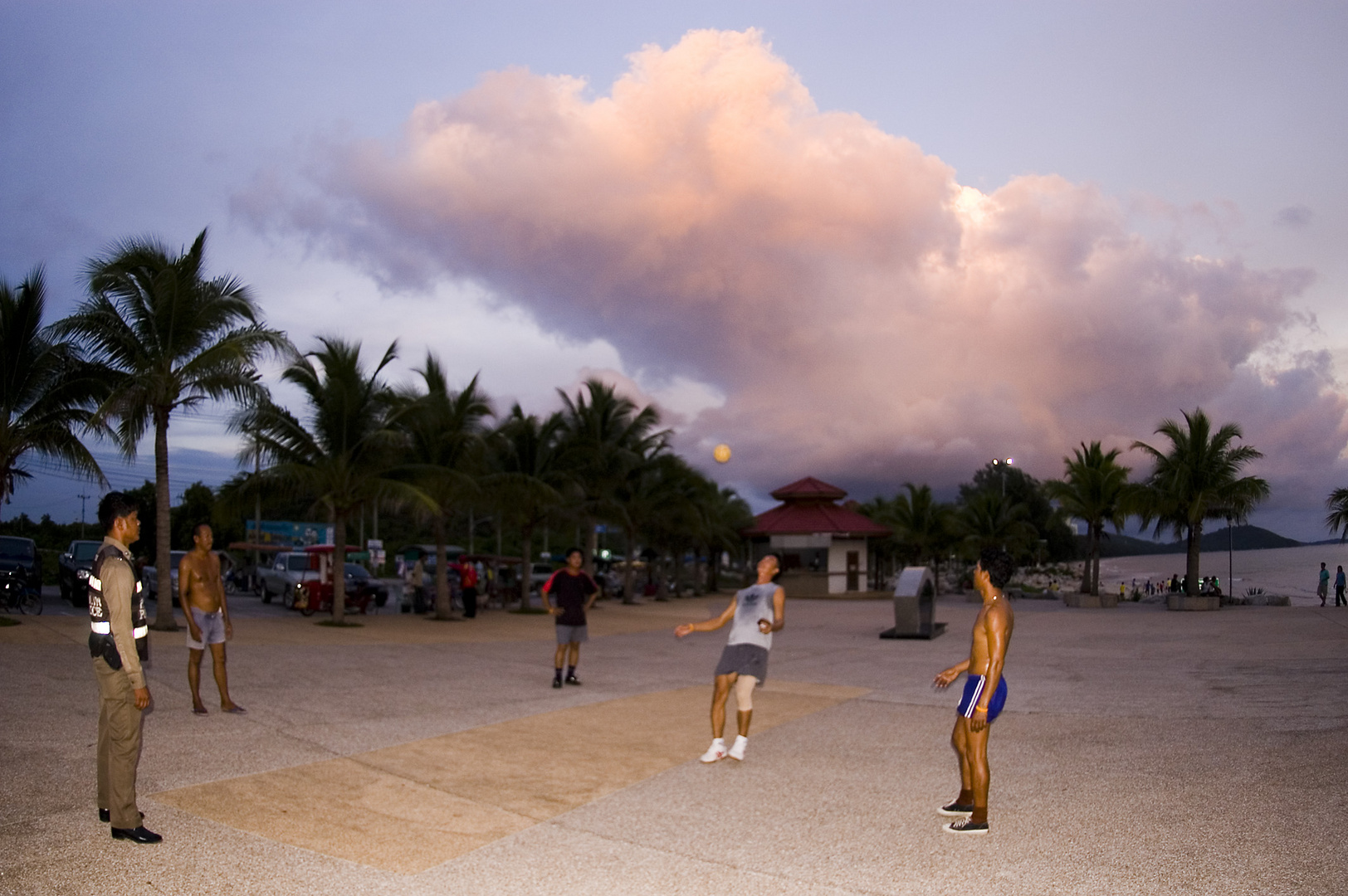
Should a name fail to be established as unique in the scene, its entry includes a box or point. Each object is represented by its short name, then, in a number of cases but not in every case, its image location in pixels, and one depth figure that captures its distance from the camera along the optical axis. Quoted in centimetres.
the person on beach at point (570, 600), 1267
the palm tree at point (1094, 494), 3859
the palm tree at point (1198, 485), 3488
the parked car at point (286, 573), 2855
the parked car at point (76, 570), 2342
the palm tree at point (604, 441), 3262
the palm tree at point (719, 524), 4194
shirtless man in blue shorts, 603
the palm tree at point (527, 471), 2778
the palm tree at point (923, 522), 4944
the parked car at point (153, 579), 2603
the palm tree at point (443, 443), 2398
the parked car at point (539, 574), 4041
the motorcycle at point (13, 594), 1819
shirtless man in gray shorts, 946
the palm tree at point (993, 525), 4512
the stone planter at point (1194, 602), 3266
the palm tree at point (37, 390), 1708
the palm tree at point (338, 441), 2180
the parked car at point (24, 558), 2219
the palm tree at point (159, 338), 1728
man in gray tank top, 837
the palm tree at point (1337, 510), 3266
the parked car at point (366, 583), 2794
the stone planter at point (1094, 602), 3653
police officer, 555
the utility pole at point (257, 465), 2150
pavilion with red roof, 4775
